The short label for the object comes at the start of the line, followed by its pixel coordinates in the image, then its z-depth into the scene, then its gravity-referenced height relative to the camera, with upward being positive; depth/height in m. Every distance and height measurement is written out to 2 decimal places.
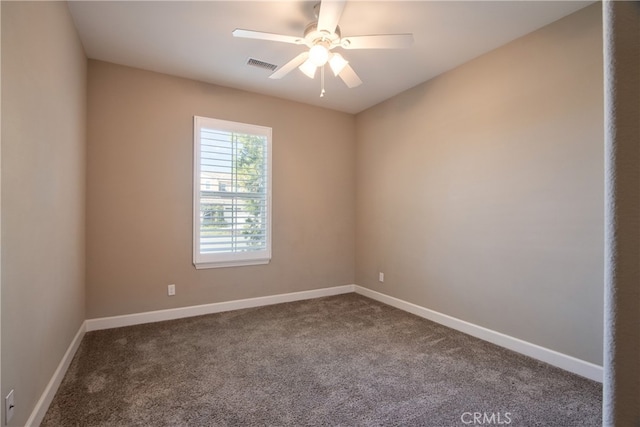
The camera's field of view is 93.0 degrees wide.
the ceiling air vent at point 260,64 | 3.10 +1.54
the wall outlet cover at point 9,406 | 1.35 -0.90
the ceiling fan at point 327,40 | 2.01 +1.23
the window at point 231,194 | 3.56 +0.21
